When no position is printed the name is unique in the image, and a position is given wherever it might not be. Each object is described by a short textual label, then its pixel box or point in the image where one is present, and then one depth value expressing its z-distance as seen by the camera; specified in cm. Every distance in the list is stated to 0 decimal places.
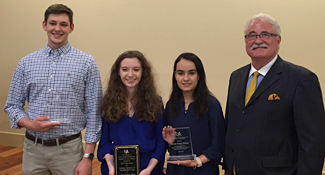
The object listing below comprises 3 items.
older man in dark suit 161
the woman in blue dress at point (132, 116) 212
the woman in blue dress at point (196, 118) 204
